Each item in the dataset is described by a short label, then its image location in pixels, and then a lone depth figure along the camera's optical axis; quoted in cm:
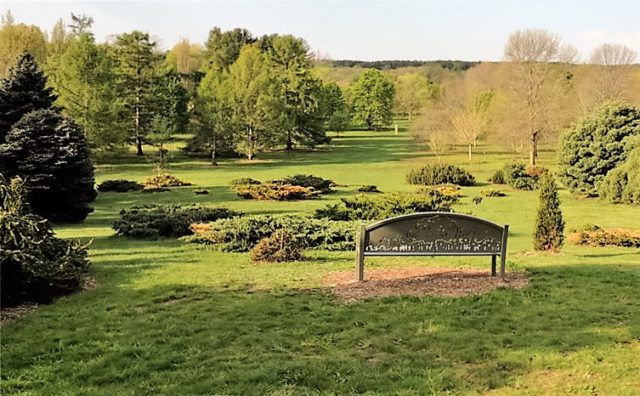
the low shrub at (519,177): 3391
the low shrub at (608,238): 1550
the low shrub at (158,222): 1609
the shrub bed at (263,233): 1391
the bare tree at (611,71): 5047
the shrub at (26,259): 817
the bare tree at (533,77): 4612
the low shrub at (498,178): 3725
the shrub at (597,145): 2902
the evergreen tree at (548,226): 1245
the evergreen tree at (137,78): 5059
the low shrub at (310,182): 3155
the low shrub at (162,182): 3296
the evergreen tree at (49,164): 1978
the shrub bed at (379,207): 1972
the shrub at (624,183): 2648
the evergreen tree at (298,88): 6138
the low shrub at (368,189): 3234
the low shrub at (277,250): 1194
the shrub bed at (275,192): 2811
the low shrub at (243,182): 3294
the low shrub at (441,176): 3606
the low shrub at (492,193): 3064
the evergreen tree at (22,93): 2155
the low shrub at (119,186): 3172
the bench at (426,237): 919
